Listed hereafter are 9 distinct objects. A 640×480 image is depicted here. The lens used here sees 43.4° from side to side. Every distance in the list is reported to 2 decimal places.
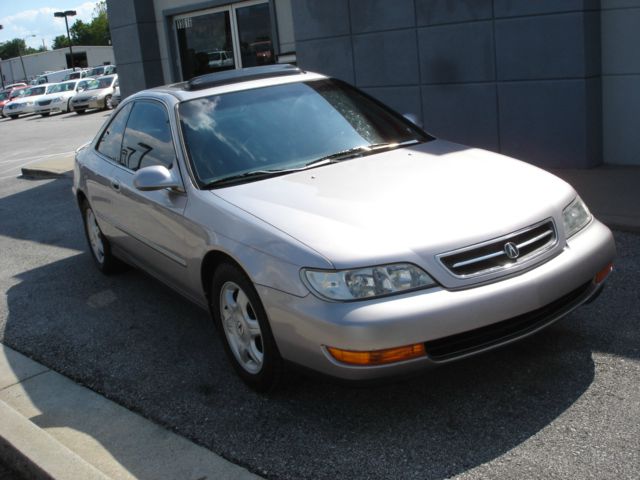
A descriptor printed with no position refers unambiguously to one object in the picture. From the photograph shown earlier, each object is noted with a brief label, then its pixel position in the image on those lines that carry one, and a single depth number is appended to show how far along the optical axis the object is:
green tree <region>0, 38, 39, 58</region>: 161.88
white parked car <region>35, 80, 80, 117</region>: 36.22
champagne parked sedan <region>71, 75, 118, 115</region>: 32.66
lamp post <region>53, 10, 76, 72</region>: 61.03
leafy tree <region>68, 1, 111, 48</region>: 130.00
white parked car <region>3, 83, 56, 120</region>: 36.97
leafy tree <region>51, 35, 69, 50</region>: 153.12
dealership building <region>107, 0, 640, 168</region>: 8.64
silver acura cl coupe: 3.54
